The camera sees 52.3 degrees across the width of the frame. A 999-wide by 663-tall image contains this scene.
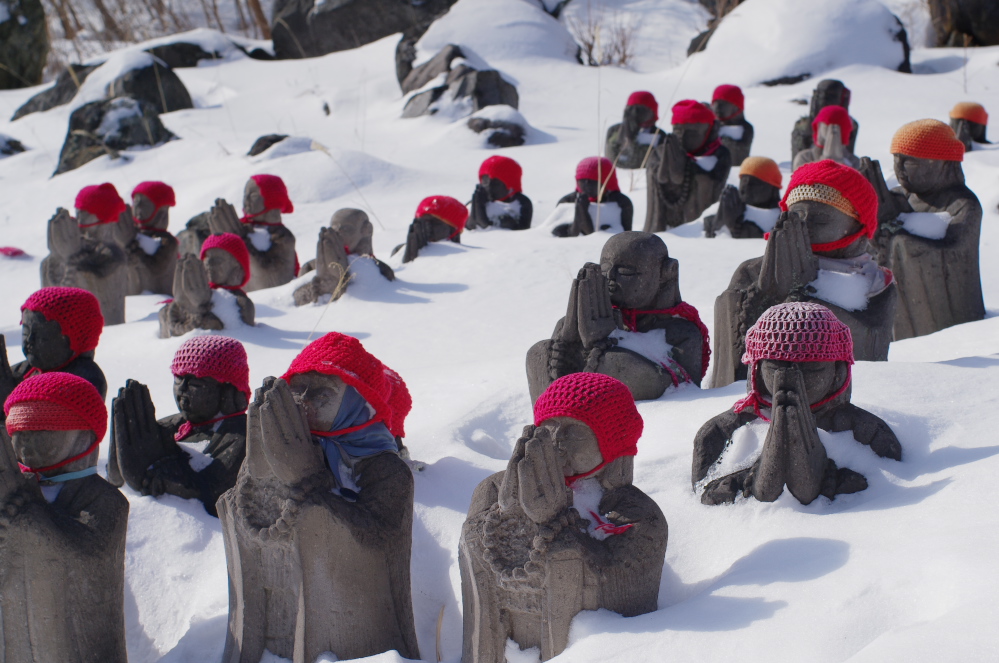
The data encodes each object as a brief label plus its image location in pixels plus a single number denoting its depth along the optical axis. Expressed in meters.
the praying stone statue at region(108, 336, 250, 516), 3.76
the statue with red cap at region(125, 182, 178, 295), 8.41
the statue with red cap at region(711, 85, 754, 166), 10.61
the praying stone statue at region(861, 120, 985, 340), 5.35
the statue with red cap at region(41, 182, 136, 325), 6.92
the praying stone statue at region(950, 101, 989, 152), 10.11
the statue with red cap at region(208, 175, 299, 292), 8.13
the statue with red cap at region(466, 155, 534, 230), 9.05
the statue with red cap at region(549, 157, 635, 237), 8.32
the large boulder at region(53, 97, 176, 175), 13.39
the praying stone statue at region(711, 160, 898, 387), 4.18
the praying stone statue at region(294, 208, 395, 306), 7.29
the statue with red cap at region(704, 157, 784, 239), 7.77
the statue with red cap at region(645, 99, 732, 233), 8.55
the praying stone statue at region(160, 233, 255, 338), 6.40
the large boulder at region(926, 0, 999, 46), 15.35
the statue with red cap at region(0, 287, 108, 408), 4.46
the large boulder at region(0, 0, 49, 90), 17.81
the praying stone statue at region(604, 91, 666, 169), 11.27
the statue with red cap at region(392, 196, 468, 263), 8.05
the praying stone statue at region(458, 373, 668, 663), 2.59
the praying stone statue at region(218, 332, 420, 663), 2.80
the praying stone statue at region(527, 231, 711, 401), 4.19
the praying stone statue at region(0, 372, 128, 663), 2.88
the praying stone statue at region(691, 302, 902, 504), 2.92
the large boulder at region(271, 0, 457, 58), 20.02
